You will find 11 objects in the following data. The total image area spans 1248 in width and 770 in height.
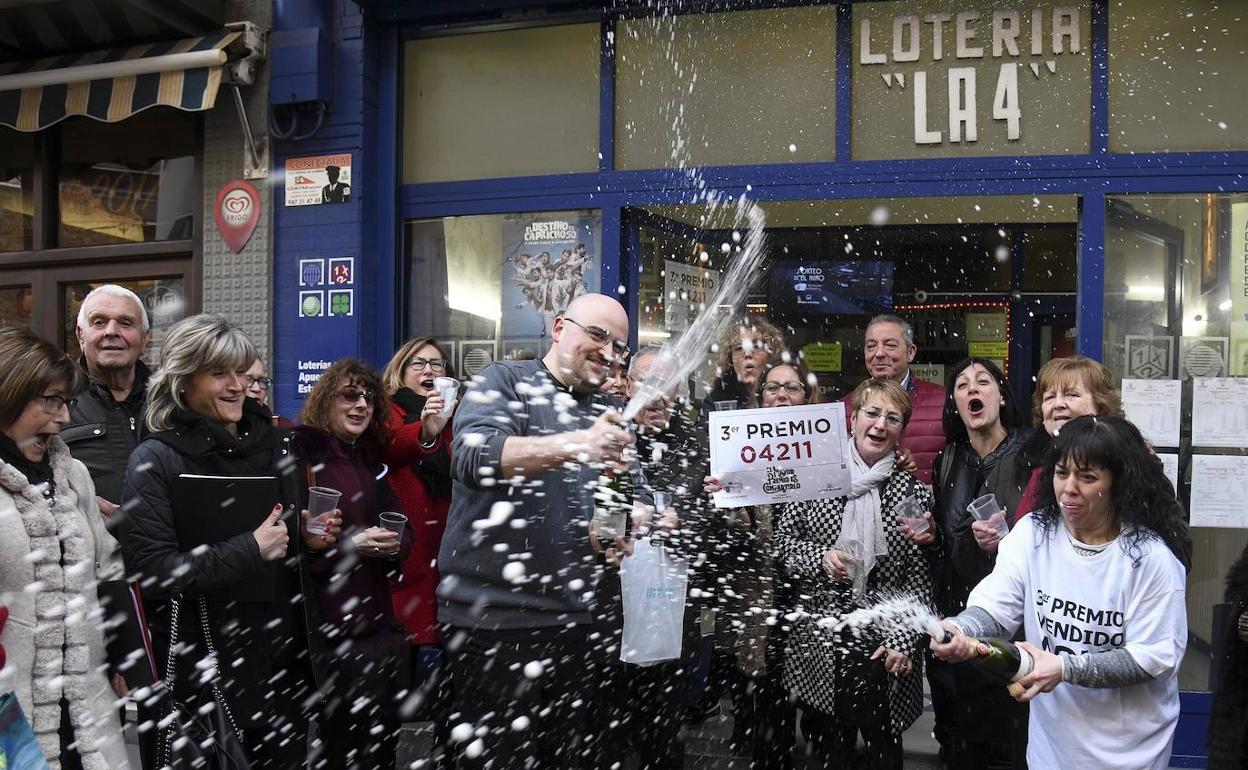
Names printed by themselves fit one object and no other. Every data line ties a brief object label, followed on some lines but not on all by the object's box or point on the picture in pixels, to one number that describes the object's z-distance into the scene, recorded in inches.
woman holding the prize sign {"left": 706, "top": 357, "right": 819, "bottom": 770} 193.2
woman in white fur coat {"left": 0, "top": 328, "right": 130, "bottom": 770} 129.3
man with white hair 171.8
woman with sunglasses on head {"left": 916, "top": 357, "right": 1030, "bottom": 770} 175.8
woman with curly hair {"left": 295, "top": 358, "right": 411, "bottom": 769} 172.6
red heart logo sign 287.6
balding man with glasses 141.3
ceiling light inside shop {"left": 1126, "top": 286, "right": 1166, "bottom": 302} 240.4
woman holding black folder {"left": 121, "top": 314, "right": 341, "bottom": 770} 142.5
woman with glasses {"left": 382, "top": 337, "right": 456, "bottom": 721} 195.6
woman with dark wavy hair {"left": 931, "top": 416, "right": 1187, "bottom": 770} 121.0
